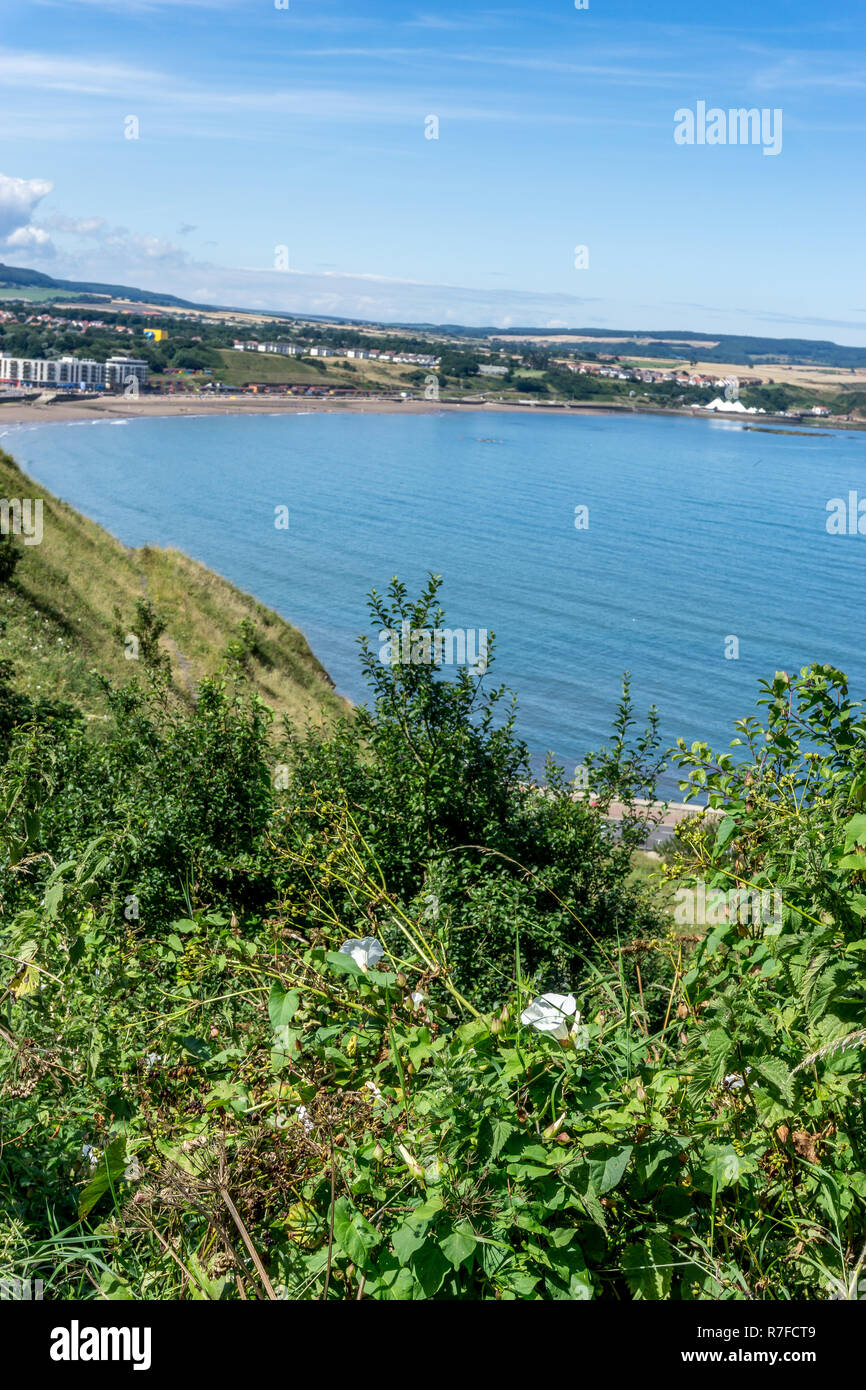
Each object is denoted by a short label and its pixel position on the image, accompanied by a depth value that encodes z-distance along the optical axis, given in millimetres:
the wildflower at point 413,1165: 2411
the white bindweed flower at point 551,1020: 2852
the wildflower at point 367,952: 3334
